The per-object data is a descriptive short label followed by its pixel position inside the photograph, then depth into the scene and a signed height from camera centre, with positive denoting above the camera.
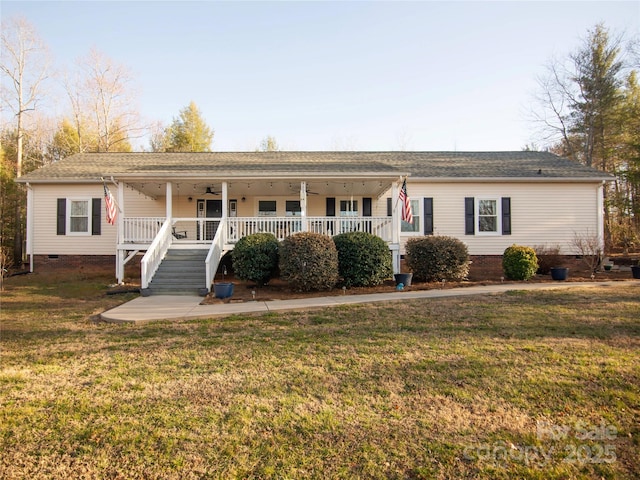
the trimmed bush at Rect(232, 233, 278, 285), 10.24 -0.26
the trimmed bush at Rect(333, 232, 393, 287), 10.16 -0.32
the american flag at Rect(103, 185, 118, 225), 10.91 +1.26
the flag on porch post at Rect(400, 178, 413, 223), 10.90 +1.21
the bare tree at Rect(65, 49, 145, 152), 26.47 +9.28
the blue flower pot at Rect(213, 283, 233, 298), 9.12 -0.99
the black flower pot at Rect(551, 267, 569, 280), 11.20 -0.77
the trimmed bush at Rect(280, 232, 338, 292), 9.46 -0.34
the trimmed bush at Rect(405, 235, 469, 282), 10.70 -0.32
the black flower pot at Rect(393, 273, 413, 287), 10.48 -0.84
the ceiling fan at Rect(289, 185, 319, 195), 14.41 +2.30
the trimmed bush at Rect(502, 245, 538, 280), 11.15 -0.47
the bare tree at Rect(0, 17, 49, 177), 20.50 +10.04
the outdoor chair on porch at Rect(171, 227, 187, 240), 13.69 +0.57
